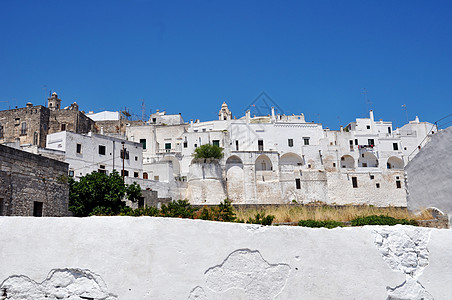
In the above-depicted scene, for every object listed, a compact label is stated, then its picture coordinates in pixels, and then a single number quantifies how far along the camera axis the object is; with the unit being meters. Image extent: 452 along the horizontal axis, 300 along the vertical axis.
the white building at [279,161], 45.44
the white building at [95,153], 40.91
